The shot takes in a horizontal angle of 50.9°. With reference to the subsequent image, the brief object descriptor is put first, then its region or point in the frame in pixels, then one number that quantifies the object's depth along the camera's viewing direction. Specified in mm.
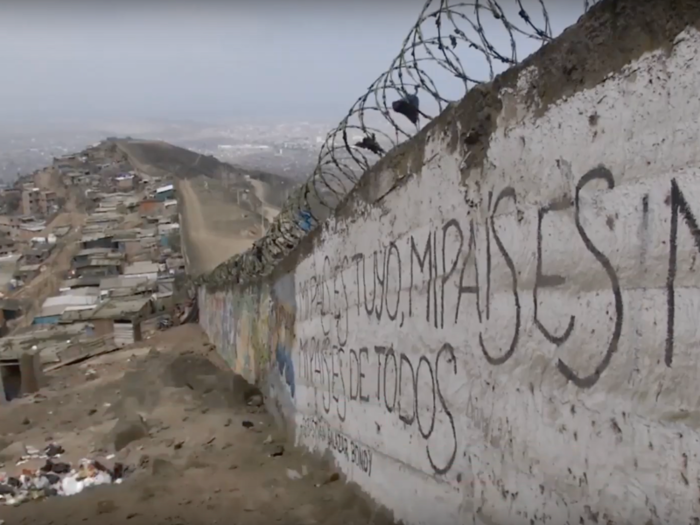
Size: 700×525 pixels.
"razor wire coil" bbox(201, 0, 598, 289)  3656
